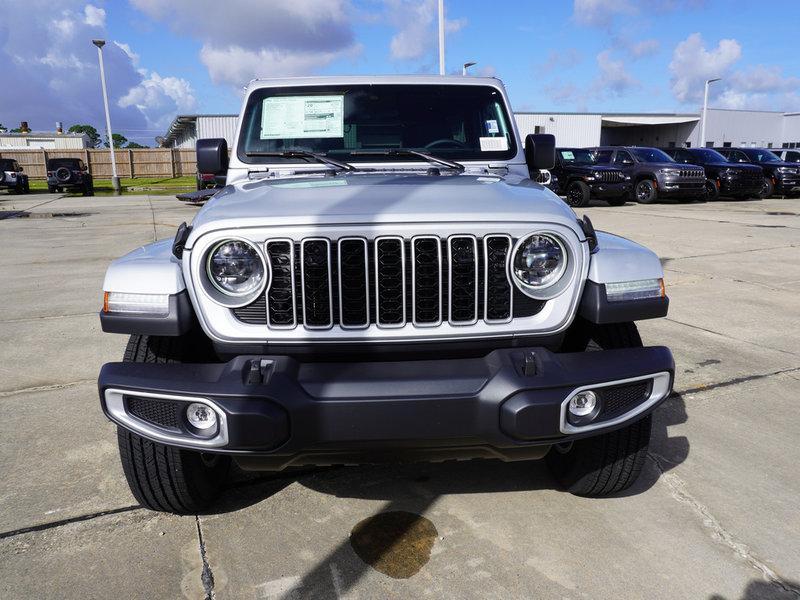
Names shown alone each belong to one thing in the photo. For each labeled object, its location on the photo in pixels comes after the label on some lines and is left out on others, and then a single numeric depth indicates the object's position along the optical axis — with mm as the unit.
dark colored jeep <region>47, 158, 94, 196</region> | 26938
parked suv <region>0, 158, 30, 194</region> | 26562
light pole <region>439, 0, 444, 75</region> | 17062
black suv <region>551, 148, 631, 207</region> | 16766
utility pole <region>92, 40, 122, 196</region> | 28386
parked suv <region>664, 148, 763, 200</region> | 18578
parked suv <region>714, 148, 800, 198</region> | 19828
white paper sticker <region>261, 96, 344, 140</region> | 3389
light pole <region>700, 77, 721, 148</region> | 40000
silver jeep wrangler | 1994
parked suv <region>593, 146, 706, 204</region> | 17250
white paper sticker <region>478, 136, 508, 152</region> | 3471
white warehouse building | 40844
